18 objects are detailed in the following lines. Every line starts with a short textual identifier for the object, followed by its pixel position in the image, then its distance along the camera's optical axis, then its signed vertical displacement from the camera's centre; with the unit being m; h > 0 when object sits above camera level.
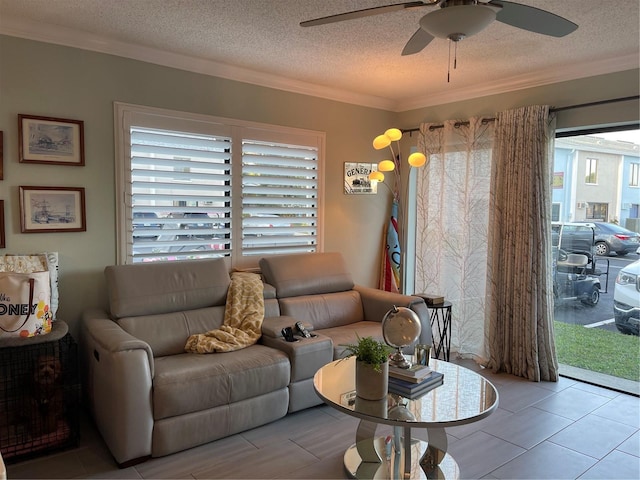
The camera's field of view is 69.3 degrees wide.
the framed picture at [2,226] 3.00 -0.16
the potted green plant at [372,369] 2.17 -0.76
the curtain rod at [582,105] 3.48 +0.85
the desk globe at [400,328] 2.34 -0.61
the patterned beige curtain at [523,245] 3.86 -0.29
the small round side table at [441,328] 4.20 -1.18
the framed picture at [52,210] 3.08 -0.05
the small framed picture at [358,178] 4.84 +0.31
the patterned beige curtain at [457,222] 4.32 -0.13
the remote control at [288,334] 3.25 -0.91
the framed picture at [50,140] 3.06 +0.42
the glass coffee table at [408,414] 2.09 -0.93
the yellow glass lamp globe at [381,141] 3.99 +0.58
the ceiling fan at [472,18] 1.84 +0.84
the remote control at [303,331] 3.31 -0.89
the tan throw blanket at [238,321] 3.18 -0.87
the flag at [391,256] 5.09 -0.53
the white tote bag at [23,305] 2.61 -0.59
